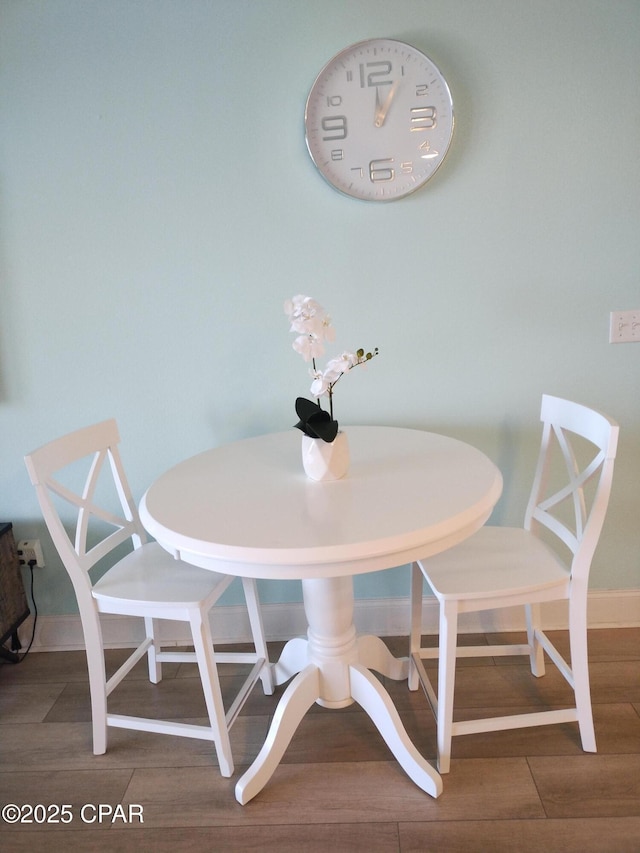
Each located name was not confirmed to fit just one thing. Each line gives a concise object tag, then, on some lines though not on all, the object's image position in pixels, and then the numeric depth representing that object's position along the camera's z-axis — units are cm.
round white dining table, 120
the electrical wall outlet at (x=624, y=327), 193
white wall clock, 178
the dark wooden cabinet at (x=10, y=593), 205
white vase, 151
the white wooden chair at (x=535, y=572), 148
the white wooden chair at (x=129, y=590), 154
